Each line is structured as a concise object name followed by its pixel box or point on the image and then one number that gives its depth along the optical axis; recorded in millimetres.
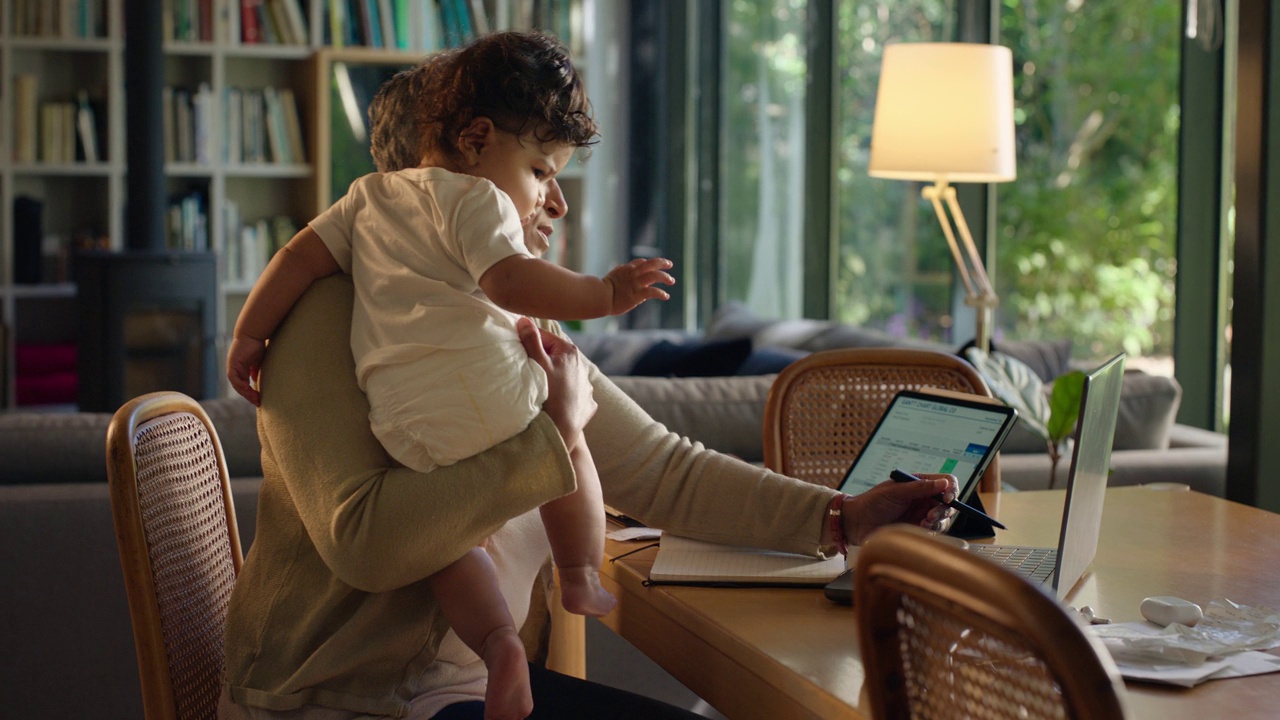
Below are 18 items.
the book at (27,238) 5680
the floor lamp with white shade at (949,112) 2705
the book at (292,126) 6047
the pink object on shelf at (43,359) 5789
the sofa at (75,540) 2184
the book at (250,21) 5875
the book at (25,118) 5656
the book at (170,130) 5820
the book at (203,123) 5836
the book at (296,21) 5898
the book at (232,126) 5922
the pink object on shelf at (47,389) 5734
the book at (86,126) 5742
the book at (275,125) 5988
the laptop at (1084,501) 1113
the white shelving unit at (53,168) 5637
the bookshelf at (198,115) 5680
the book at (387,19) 6023
